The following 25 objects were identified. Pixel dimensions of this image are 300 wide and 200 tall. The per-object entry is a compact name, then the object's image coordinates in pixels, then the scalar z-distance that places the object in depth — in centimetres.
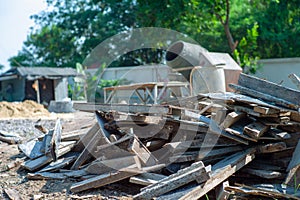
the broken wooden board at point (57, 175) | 393
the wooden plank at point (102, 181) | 354
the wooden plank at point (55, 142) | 420
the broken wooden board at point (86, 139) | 441
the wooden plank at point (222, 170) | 300
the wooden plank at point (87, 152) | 415
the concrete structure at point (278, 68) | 1266
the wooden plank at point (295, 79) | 379
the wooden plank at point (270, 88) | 350
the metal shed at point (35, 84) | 2027
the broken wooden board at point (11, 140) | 625
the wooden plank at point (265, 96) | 345
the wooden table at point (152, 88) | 859
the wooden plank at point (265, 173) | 344
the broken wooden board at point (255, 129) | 335
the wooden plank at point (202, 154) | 367
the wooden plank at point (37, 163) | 423
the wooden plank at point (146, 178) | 342
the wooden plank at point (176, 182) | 306
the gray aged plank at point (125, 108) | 380
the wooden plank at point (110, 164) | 365
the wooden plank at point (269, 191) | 307
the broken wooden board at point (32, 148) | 464
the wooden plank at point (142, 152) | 368
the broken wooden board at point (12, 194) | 349
